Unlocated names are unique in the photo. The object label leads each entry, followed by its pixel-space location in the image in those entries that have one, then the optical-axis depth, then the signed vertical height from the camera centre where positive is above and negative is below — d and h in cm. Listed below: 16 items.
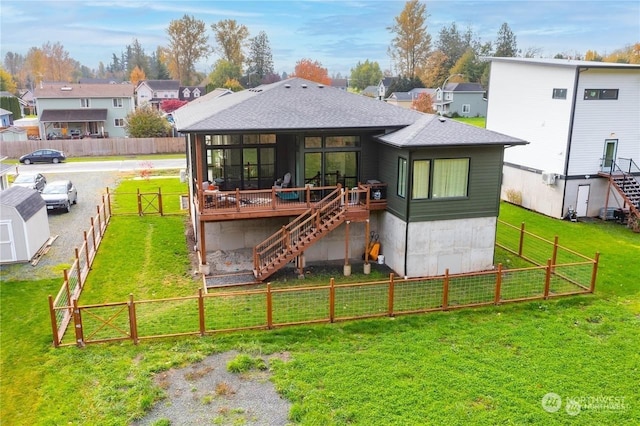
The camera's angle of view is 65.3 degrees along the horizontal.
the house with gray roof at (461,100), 7400 +54
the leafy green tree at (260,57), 9206 +833
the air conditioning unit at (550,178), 2403 -347
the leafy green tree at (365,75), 11400 +650
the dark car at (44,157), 4034 -438
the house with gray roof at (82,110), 5366 -88
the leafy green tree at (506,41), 9738 +1220
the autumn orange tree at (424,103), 6078 +7
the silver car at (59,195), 2388 -445
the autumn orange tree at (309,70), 7875 +512
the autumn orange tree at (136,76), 10745 +557
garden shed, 1703 -430
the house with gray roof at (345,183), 1602 -272
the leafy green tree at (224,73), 7969 +469
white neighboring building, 2311 -121
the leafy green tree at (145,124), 4834 -206
